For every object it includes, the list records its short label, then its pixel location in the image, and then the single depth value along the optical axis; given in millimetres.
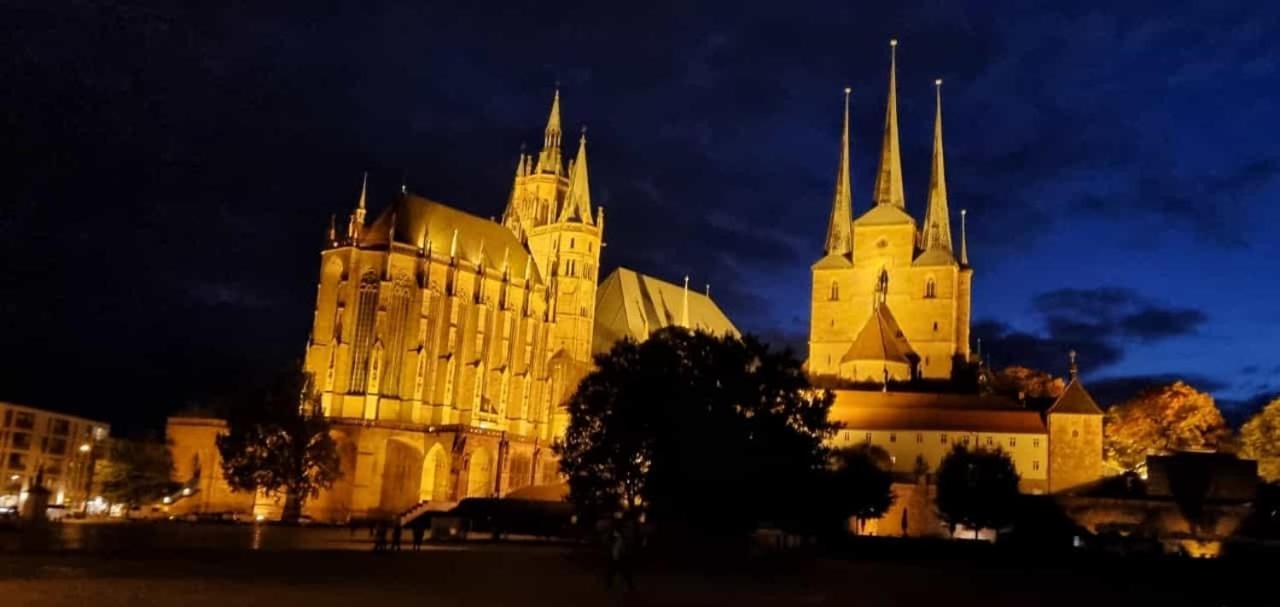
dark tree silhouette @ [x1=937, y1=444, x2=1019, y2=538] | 68625
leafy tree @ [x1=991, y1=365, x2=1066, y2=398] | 105150
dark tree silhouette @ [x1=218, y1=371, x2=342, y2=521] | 70125
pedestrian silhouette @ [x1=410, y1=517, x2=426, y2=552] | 39281
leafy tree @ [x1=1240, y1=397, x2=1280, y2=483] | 75750
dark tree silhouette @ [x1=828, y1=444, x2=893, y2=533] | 63062
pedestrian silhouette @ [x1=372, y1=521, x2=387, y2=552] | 37094
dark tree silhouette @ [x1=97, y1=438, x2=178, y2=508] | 76438
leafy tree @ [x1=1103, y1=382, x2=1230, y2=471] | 91125
